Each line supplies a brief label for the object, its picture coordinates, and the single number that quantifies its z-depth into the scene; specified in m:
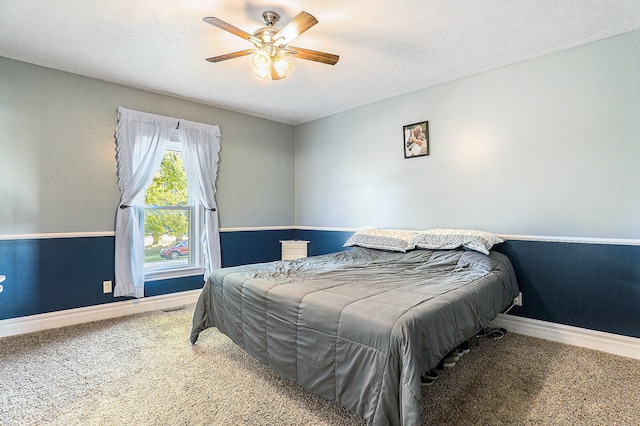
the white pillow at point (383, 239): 3.28
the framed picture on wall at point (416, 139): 3.54
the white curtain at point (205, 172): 3.88
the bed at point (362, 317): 1.40
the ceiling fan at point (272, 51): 2.12
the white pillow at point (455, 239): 2.77
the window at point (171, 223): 3.71
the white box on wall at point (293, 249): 4.55
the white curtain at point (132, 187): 3.38
